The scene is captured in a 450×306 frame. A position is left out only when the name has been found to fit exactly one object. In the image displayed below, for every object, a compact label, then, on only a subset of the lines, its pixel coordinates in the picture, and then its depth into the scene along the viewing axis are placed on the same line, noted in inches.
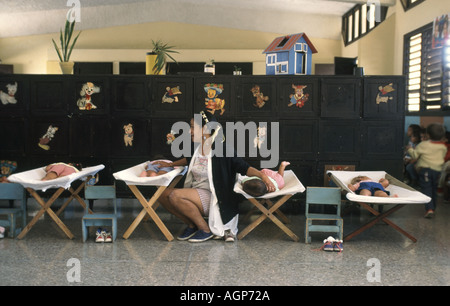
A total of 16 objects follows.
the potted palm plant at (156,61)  246.1
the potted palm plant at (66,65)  248.8
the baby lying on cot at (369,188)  189.3
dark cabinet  239.1
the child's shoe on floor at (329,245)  177.6
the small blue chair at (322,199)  188.4
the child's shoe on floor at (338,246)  177.8
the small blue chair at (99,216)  189.8
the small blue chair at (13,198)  193.0
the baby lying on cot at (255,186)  183.8
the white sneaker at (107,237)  187.3
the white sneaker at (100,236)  187.0
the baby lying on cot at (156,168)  199.9
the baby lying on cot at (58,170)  194.7
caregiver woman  190.3
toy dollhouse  245.3
